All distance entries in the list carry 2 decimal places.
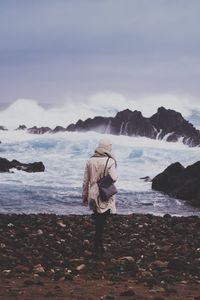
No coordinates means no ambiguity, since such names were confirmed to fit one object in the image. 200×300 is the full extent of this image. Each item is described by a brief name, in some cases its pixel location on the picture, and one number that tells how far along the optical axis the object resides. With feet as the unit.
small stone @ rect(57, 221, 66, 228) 44.45
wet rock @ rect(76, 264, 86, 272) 28.89
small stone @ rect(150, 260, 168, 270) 29.81
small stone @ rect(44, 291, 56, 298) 23.27
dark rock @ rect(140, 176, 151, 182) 122.83
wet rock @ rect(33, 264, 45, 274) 28.05
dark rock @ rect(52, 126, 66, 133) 311.88
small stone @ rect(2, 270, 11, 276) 27.50
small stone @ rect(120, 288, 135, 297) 23.75
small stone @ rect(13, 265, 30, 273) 28.17
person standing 30.63
